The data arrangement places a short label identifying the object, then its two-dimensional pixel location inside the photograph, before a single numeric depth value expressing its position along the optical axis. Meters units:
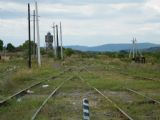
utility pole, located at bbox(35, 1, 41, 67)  37.66
